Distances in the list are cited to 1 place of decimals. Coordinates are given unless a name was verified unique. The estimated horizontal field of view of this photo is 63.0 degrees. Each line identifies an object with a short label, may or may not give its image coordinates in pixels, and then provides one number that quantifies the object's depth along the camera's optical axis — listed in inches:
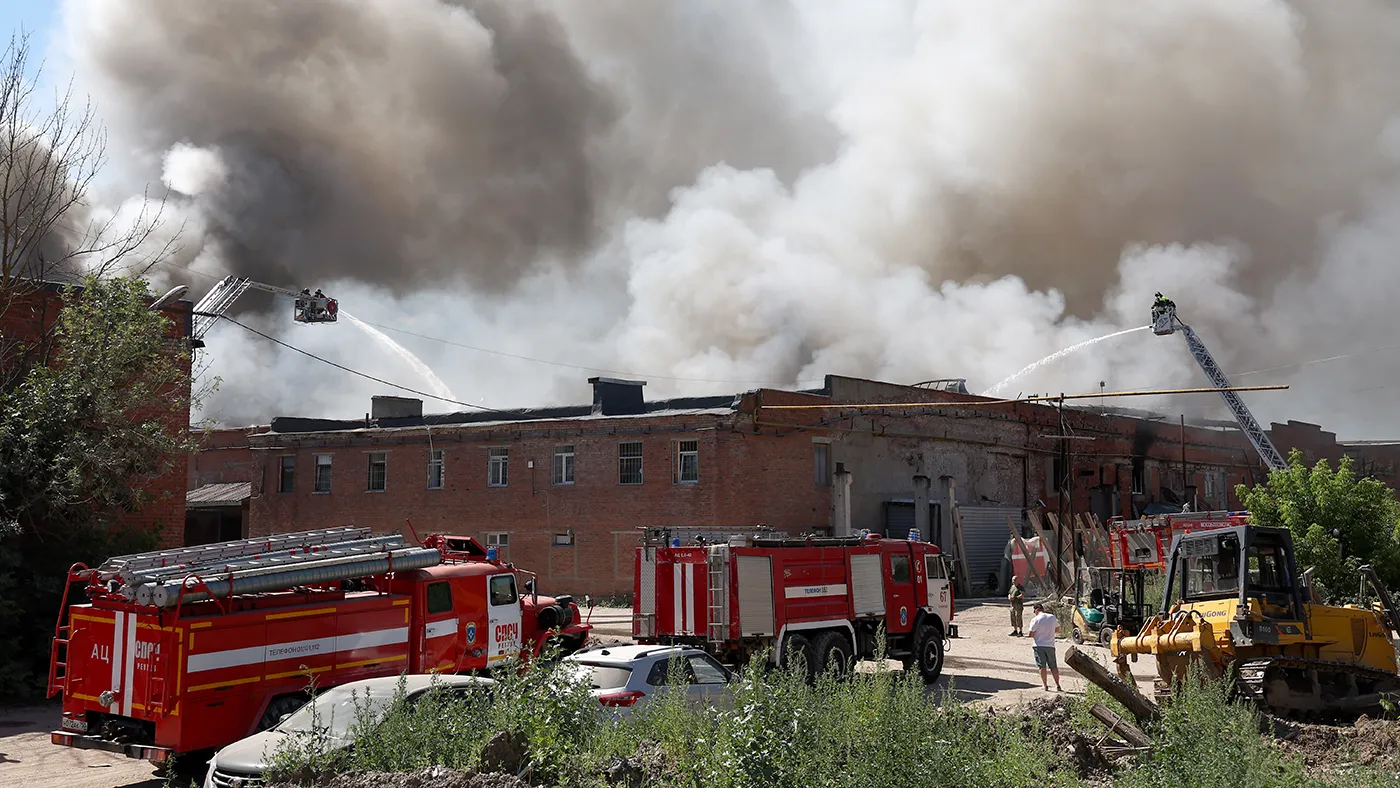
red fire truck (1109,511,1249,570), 1007.6
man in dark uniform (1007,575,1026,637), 1019.3
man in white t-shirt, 670.5
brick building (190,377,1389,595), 1291.8
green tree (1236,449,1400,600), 868.6
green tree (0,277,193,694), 666.2
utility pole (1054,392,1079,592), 1195.6
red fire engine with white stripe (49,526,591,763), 420.8
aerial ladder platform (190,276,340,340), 1766.7
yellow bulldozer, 500.4
